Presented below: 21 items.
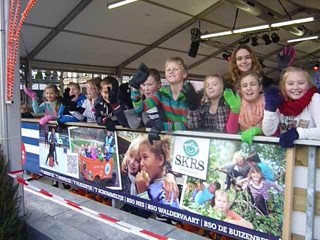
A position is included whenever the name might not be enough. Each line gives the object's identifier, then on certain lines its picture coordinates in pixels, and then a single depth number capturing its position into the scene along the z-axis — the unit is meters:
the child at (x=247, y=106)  2.33
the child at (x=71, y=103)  3.63
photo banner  2.12
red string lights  2.82
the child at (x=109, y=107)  2.91
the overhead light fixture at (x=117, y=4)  7.80
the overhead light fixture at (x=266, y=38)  11.43
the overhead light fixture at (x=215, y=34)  10.64
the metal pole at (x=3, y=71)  2.83
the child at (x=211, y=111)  2.52
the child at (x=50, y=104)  4.32
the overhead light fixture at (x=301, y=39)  12.33
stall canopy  8.69
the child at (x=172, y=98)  2.65
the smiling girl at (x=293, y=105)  2.09
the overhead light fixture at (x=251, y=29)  9.63
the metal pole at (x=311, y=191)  1.92
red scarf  2.12
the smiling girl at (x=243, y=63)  2.71
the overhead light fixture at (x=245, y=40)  12.07
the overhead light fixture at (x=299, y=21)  8.84
